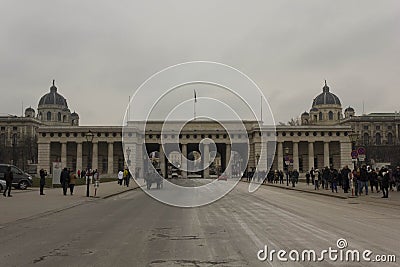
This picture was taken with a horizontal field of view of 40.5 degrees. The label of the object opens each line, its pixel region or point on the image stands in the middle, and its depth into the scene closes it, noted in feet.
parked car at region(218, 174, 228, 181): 276.00
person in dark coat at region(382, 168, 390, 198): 108.99
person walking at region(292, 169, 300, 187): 188.40
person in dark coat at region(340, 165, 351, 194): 131.95
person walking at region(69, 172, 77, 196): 129.53
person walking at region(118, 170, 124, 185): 202.18
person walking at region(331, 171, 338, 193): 139.11
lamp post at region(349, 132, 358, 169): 146.51
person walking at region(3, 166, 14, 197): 114.01
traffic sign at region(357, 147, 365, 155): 122.11
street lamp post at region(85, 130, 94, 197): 134.82
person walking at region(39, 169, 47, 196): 122.62
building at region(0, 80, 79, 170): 456.04
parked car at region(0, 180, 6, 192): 136.15
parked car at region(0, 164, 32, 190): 152.87
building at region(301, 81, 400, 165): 426.10
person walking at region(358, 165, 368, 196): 118.54
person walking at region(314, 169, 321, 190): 161.68
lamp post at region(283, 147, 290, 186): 198.98
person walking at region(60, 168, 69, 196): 126.72
